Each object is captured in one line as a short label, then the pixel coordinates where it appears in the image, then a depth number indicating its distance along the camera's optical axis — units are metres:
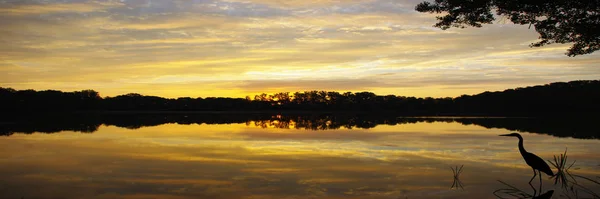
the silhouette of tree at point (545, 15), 10.12
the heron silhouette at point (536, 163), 10.23
